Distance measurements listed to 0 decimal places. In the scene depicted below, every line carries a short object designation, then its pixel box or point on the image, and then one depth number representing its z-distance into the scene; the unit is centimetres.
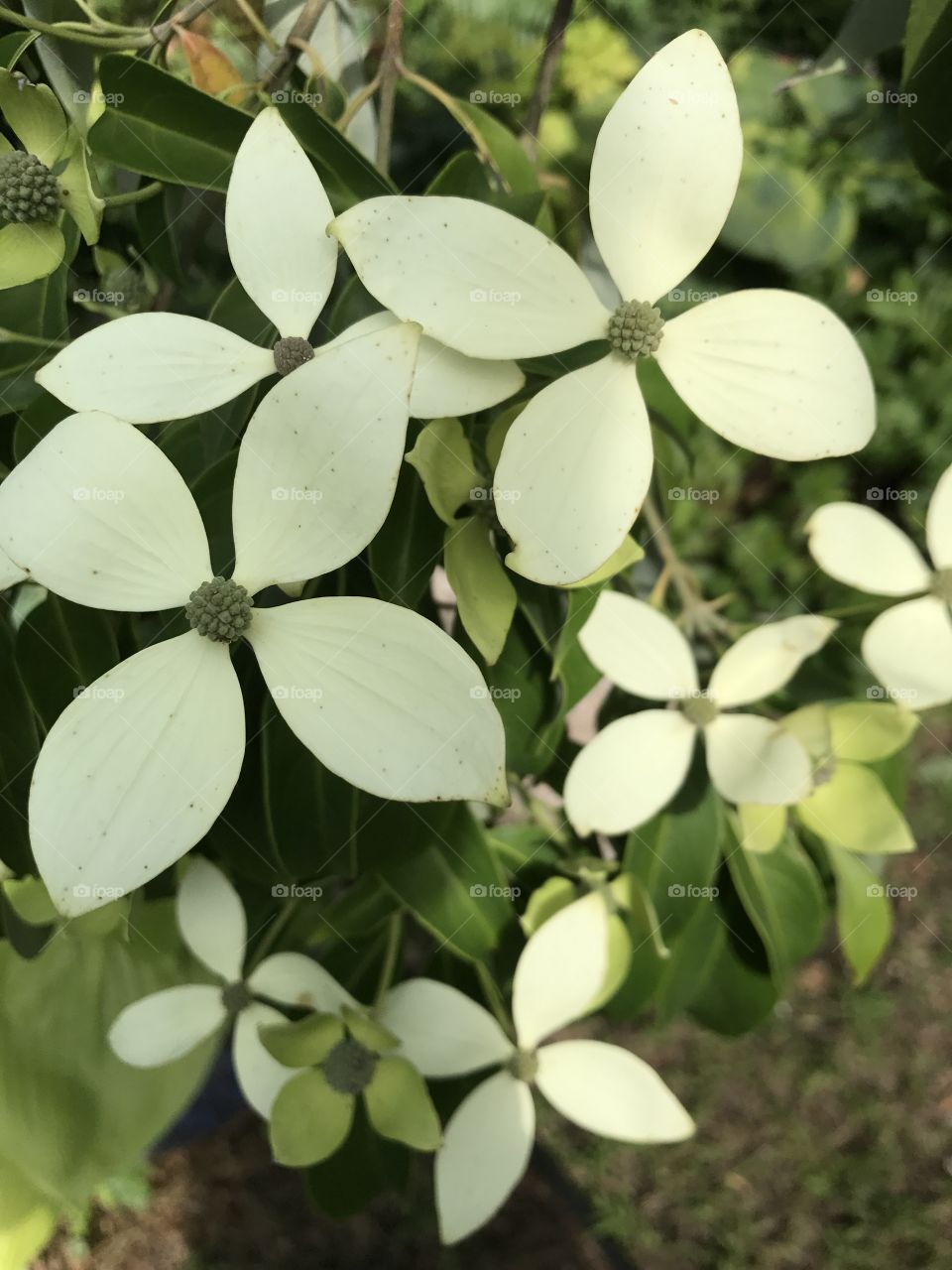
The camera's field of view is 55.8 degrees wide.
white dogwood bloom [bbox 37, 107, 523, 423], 34
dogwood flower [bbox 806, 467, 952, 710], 50
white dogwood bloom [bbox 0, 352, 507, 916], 31
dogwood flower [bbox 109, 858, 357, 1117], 50
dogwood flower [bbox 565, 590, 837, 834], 49
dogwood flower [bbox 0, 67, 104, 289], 35
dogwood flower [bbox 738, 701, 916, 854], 54
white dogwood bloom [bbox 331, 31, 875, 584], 33
